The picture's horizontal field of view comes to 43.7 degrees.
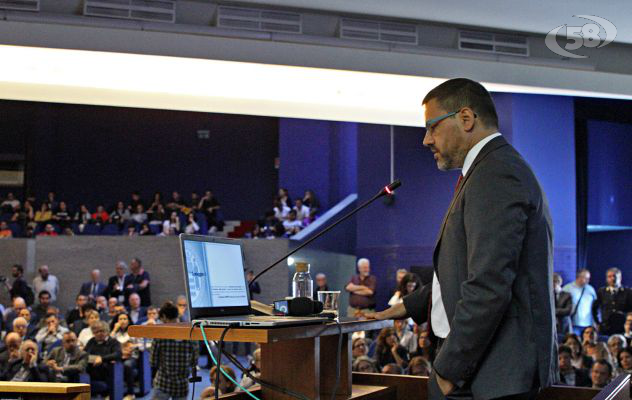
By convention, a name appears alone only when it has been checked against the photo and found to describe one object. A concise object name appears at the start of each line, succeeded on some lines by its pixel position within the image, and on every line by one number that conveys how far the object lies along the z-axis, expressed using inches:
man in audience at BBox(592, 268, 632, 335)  327.0
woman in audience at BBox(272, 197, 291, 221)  527.2
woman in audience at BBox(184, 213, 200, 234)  502.3
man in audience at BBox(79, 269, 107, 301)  415.2
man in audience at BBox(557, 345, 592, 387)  241.0
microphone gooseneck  94.8
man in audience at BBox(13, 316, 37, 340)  308.7
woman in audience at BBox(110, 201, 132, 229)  528.4
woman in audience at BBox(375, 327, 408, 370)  271.7
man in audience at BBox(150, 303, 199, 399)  247.3
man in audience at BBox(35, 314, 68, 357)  305.1
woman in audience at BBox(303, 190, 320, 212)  545.3
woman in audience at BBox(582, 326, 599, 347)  281.3
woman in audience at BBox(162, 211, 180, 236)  501.0
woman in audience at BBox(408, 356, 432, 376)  231.2
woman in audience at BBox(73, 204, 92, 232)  516.4
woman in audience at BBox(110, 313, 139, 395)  287.3
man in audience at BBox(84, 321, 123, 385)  276.5
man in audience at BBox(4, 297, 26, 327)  349.1
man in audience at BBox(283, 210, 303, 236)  508.4
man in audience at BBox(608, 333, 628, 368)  264.4
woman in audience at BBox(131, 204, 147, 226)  528.1
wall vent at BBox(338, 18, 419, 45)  278.0
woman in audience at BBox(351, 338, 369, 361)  265.9
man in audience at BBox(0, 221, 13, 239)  465.3
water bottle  100.9
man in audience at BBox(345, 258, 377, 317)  368.2
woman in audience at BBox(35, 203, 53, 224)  515.2
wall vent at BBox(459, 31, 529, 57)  292.4
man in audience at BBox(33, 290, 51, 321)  382.0
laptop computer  84.9
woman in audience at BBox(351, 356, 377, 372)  226.7
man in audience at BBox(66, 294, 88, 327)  349.7
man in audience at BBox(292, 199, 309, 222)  526.0
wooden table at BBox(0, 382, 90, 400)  86.7
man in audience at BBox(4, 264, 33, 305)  400.8
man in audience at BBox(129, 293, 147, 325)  362.6
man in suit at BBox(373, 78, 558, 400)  68.9
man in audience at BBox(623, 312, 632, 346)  296.8
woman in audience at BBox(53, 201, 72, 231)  507.8
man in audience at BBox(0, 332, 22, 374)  277.1
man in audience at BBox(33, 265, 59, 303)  433.4
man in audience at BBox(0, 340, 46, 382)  269.6
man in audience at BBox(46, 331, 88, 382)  268.7
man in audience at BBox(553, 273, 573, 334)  333.4
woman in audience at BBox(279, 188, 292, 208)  540.3
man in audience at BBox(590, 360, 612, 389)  225.1
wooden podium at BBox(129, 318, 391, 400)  74.8
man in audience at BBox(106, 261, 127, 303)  409.1
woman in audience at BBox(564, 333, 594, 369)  256.4
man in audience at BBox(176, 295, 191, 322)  346.3
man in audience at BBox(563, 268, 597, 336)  351.3
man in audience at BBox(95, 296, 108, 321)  369.5
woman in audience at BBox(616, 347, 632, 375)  239.0
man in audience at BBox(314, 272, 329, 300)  391.9
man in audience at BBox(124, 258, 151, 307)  413.7
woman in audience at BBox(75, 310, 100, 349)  304.3
